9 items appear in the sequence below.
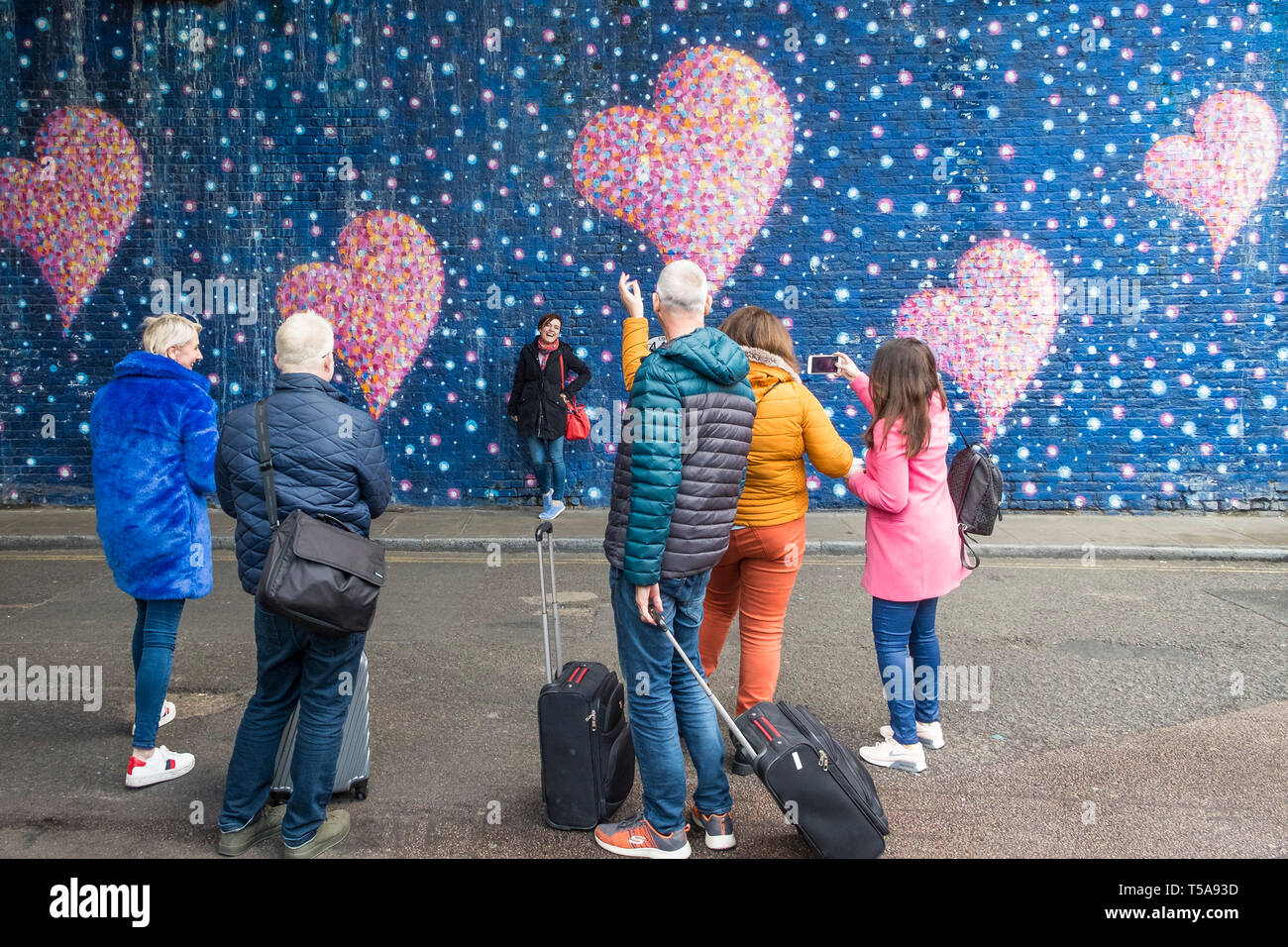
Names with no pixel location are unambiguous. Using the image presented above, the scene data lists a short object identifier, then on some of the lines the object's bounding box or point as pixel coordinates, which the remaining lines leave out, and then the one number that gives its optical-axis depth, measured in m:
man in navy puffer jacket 3.32
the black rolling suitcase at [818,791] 3.43
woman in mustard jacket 4.09
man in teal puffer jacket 3.29
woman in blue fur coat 4.07
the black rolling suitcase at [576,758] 3.73
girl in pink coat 4.21
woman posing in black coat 9.84
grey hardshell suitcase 3.96
